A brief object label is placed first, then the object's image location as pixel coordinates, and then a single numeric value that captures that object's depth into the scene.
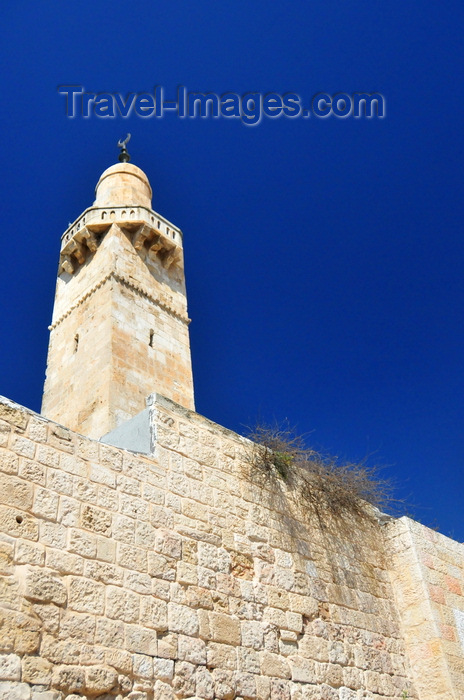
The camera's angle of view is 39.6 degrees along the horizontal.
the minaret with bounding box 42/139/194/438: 10.20
